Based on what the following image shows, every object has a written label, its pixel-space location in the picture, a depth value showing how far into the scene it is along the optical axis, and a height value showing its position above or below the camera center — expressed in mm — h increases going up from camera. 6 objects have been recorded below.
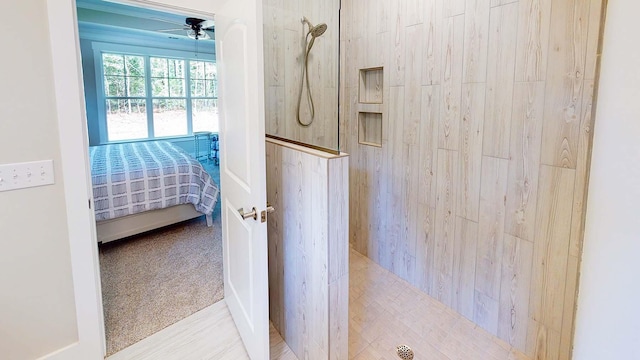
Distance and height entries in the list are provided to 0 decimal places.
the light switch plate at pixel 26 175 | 1458 -210
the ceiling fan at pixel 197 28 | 4549 +1463
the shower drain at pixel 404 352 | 1850 -1278
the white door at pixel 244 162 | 1451 -170
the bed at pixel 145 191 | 3070 -627
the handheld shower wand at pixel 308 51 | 2305 +557
